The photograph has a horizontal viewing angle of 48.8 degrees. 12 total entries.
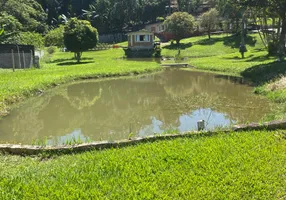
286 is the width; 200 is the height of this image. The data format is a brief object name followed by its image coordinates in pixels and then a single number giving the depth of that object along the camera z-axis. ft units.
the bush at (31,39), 110.88
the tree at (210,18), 155.86
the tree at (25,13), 152.66
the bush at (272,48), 89.66
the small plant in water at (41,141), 27.35
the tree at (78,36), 102.53
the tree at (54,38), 149.23
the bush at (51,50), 151.62
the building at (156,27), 199.00
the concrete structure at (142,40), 142.49
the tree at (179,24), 147.74
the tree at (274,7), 68.80
